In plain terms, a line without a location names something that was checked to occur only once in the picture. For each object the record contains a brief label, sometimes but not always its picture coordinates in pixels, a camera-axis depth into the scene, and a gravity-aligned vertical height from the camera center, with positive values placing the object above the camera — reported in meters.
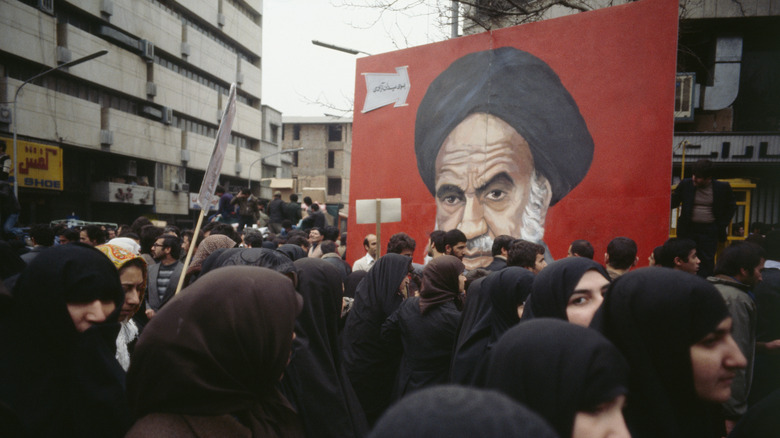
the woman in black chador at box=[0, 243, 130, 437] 1.87 -0.64
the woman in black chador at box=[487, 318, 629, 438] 1.28 -0.46
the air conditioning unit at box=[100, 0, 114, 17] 23.41 +8.52
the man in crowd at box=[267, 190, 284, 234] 12.12 -0.50
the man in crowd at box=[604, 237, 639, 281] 4.26 -0.45
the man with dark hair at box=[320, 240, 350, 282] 6.06 -0.76
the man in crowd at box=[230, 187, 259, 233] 12.01 -0.39
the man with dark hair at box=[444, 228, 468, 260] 5.78 -0.51
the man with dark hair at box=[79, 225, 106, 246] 6.14 -0.56
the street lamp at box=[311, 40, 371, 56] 10.23 +3.02
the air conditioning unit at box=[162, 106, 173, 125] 28.88 +4.37
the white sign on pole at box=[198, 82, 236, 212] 4.36 +0.31
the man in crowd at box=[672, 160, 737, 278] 5.32 -0.05
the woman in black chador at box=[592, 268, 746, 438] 1.59 -0.49
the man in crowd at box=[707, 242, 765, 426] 3.53 -0.65
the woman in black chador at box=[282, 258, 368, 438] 2.26 -0.83
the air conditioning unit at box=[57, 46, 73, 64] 20.78 +5.53
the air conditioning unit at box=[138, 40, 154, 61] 26.28 +7.44
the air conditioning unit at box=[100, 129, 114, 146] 23.95 +2.47
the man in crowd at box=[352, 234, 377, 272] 6.40 -0.80
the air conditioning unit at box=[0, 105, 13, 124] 17.72 +2.57
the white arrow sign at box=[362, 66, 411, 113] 8.78 +1.92
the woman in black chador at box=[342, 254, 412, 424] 3.95 -1.12
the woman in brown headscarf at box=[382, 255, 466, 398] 3.42 -0.89
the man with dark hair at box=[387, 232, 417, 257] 5.52 -0.52
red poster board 6.25 +1.24
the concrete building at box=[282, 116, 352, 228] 47.69 +4.08
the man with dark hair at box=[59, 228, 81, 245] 6.54 -0.61
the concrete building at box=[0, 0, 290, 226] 19.55 +4.51
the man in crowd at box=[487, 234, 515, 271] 5.23 -0.50
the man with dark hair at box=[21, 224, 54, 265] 5.75 -0.55
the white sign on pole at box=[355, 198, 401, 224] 6.35 -0.18
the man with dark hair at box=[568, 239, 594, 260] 5.25 -0.49
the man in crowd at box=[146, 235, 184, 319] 4.80 -0.77
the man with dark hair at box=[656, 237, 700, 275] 4.22 -0.43
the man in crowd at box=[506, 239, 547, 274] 4.03 -0.43
